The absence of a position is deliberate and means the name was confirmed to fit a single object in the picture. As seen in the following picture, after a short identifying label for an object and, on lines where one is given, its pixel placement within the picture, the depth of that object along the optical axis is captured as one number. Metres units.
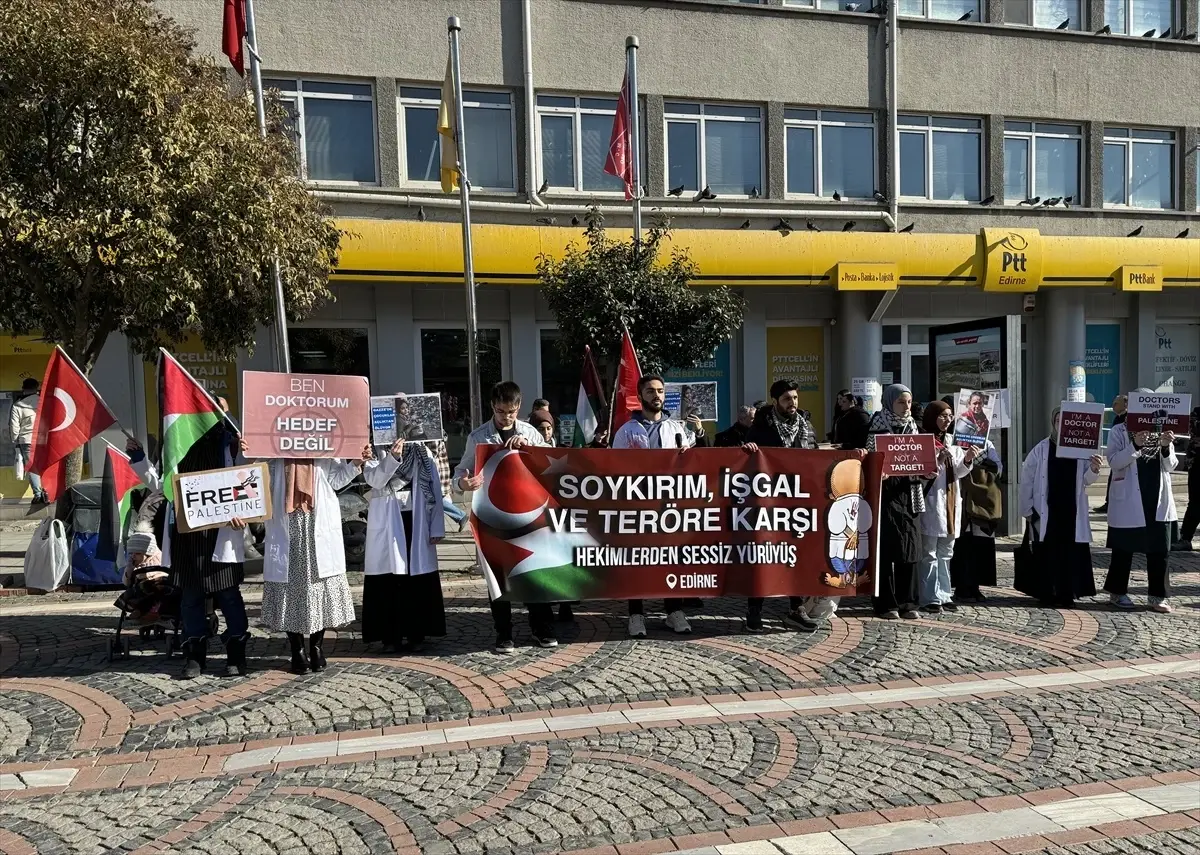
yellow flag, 12.55
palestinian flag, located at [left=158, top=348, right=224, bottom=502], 5.86
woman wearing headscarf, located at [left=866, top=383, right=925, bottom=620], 7.32
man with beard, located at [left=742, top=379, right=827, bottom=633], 7.04
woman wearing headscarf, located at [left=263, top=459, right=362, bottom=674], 5.92
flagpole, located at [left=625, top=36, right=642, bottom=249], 12.80
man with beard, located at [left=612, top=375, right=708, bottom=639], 6.87
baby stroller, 6.34
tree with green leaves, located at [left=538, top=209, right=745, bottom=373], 11.48
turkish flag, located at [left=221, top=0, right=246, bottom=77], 11.51
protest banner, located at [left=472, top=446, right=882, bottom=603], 6.50
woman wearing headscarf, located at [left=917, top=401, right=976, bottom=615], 7.46
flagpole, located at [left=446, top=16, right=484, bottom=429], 12.26
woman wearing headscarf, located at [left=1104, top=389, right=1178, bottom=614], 7.48
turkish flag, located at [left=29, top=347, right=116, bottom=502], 6.29
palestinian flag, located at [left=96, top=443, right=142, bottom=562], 9.14
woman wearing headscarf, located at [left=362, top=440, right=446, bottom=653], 6.39
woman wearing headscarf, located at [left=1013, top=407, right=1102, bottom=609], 7.59
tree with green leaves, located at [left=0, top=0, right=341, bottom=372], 8.55
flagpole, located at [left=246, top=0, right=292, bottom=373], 10.56
